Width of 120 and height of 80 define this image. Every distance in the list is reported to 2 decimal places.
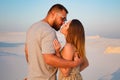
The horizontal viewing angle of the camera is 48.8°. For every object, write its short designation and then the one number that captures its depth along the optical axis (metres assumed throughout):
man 1.56
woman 1.61
